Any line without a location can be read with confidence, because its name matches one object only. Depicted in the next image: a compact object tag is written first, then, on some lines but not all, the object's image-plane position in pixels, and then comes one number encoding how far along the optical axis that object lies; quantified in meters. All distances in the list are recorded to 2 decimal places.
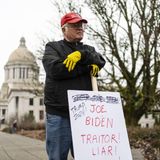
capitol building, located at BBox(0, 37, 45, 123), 70.21
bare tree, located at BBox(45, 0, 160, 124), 13.73
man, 2.72
